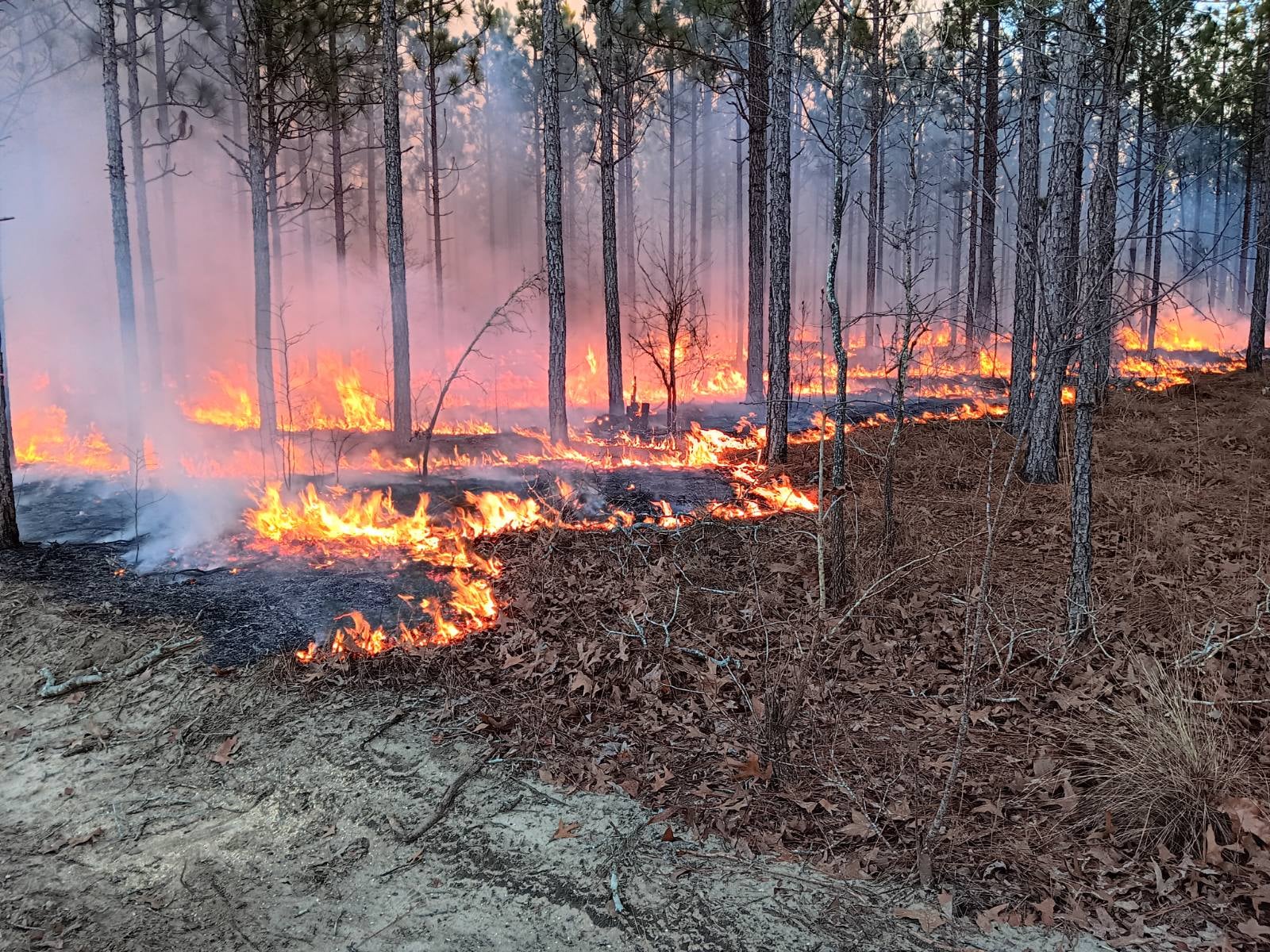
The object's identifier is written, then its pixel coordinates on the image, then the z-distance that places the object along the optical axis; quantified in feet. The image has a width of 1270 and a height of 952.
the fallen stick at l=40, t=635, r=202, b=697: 18.95
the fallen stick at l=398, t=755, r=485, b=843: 13.67
